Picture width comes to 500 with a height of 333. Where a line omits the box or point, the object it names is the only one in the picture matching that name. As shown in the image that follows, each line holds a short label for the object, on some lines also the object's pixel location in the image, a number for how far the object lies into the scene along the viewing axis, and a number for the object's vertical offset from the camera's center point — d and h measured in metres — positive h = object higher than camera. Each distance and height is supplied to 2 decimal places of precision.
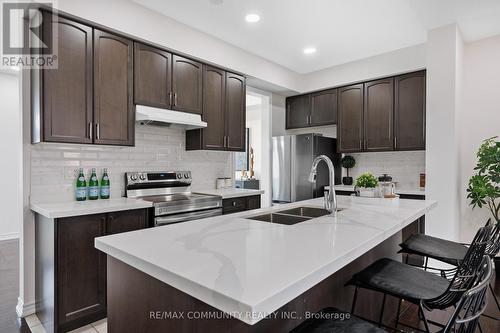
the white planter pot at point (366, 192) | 2.55 -0.25
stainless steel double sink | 1.98 -0.37
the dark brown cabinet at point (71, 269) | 2.07 -0.79
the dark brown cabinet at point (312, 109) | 4.55 +0.88
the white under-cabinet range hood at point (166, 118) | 2.78 +0.46
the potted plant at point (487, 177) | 3.03 -0.14
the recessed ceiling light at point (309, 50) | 3.79 +1.49
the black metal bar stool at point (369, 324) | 0.88 -0.60
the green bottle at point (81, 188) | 2.61 -0.22
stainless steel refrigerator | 4.34 -0.04
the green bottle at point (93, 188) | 2.69 -0.23
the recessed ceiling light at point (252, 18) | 2.96 +1.49
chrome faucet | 1.89 -0.20
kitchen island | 0.79 -0.33
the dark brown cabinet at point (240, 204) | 3.30 -0.48
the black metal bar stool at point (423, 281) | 1.26 -0.59
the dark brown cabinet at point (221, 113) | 3.42 +0.62
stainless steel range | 2.64 -0.35
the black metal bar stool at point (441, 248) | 1.74 -0.58
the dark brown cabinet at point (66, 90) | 2.26 +0.59
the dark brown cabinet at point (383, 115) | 3.73 +0.67
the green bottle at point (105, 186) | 2.75 -0.22
